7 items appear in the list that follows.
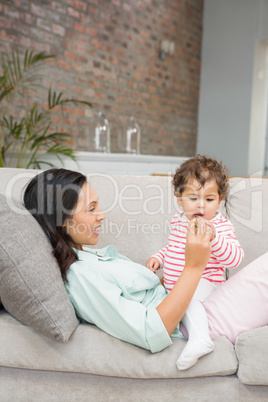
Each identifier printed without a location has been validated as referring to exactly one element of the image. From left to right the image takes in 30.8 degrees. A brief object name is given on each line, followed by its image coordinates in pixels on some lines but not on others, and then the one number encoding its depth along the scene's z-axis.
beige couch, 1.34
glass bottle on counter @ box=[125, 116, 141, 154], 5.30
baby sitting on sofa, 1.60
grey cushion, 1.31
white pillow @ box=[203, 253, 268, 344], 1.46
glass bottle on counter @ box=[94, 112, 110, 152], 4.77
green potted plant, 3.35
